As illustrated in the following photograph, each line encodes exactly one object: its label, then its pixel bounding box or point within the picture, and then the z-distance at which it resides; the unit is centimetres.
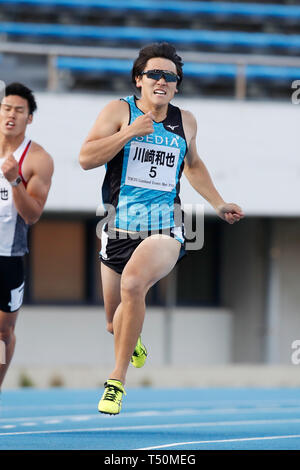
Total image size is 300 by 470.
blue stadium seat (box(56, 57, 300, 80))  1491
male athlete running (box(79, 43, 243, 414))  625
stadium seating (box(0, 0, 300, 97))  1767
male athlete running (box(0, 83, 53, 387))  681
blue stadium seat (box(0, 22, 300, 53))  1758
